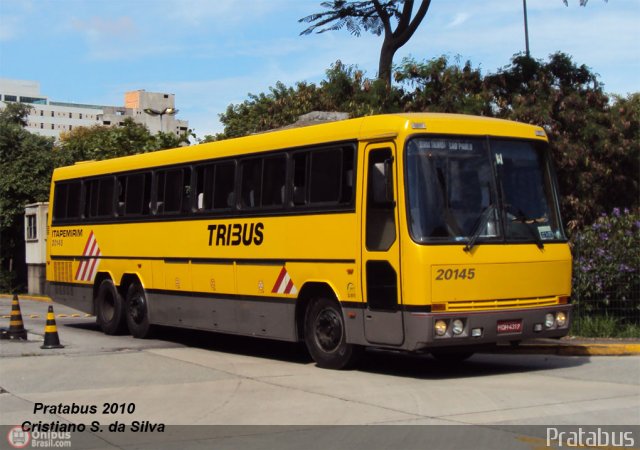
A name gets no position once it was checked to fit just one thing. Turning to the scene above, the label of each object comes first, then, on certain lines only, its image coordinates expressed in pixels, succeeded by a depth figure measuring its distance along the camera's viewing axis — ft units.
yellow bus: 36.45
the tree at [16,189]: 123.54
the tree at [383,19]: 87.97
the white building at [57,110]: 550.36
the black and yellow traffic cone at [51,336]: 48.65
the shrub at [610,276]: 52.60
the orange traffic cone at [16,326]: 53.01
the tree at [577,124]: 72.74
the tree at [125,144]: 118.73
